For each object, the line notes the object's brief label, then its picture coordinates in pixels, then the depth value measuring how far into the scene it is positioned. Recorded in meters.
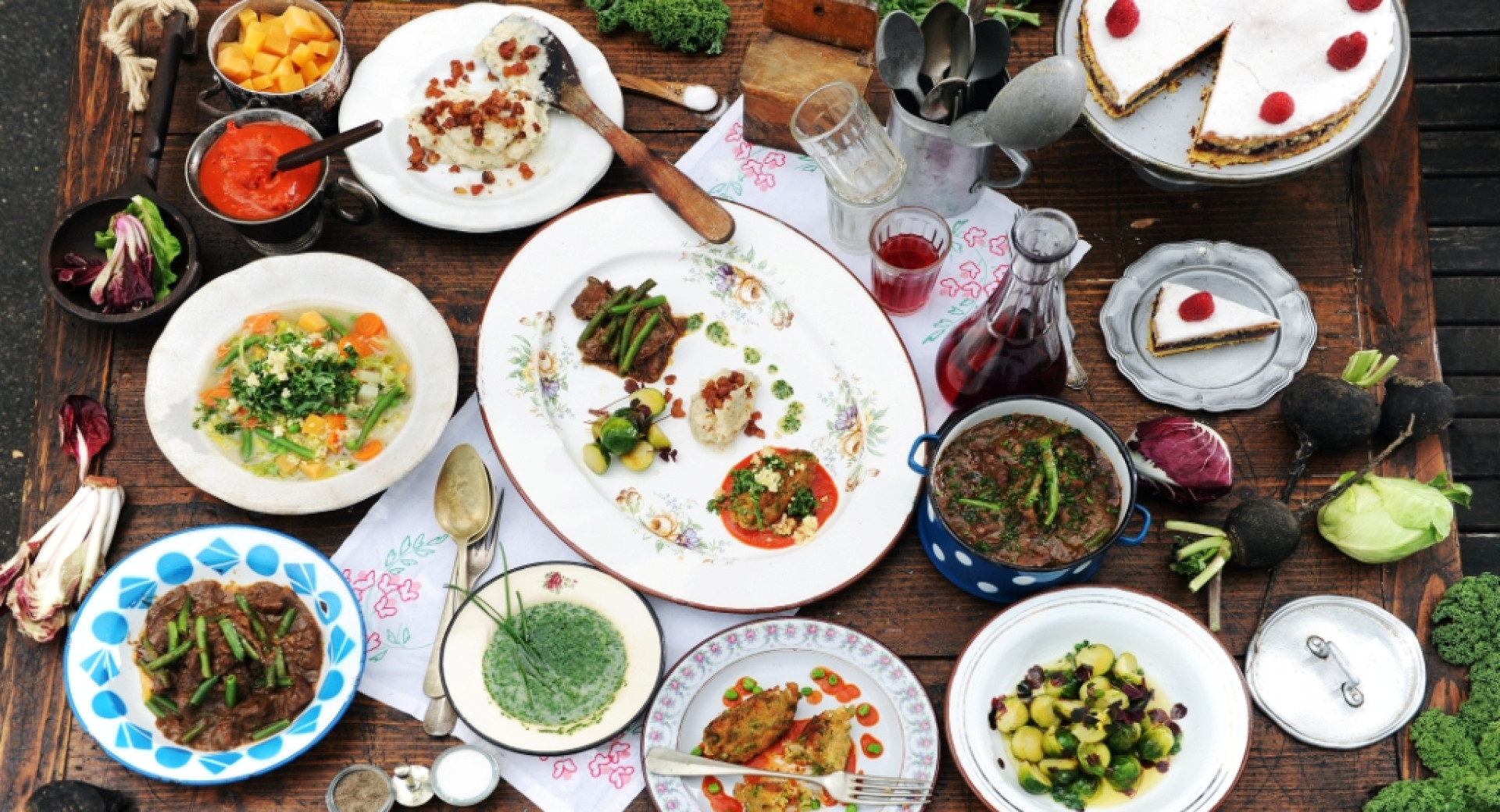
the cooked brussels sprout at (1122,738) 2.46
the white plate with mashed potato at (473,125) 2.90
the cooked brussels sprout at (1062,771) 2.47
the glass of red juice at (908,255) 2.78
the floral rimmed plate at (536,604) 2.56
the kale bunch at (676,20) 3.01
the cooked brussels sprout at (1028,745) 2.50
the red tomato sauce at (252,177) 2.78
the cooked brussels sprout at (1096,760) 2.46
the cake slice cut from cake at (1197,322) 2.77
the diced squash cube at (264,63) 2.87
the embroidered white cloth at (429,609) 2.64
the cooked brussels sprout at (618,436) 2.71
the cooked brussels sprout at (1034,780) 2.48
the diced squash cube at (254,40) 2.87
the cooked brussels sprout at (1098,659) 2.55
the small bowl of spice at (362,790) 2.58
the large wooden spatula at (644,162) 2.87
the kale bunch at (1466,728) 2.58
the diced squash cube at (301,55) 2.88
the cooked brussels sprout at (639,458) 2.78
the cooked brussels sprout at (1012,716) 2.54
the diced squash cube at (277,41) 2.88
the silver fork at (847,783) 2.52
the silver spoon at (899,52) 2.62
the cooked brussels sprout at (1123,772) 2.43
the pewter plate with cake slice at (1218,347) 2.83
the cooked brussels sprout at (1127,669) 2.54
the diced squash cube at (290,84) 2.88
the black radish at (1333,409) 2.66
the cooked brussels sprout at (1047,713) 2.52
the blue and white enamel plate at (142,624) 2.52
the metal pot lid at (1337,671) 2.66
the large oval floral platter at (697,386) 2.70
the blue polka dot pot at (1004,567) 2.44
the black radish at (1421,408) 2.71
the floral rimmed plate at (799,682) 2.57
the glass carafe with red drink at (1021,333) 2.37
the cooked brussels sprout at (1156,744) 2.46
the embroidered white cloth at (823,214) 2.94
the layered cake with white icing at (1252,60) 2.76
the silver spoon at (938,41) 2.64
